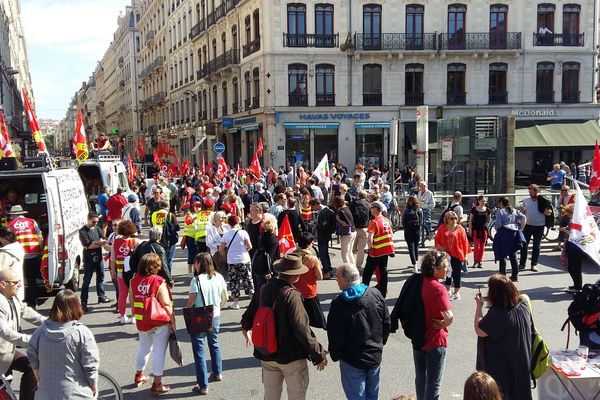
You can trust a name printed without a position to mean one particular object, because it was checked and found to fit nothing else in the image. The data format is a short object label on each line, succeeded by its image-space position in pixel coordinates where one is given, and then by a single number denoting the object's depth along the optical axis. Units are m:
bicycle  5.15
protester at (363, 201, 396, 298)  9.12
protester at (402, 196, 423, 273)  10.77
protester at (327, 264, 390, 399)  4.75
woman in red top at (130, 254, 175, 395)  6.04
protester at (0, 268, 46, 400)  4.86
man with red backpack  4.72
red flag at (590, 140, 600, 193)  11.48
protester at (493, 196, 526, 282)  10.38
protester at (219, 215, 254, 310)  9.08
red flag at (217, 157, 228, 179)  22.85
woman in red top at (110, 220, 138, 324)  8.32
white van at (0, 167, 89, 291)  8.78
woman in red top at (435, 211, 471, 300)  9.12
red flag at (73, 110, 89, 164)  17.20
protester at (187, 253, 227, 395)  6.03
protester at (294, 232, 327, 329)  6.71
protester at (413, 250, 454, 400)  5.13
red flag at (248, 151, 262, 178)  19.82
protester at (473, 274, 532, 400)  4.56
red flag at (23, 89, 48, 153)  13.70
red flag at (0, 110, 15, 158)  14.24
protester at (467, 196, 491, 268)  11.37
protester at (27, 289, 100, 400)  4.41
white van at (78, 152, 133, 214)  17.59
